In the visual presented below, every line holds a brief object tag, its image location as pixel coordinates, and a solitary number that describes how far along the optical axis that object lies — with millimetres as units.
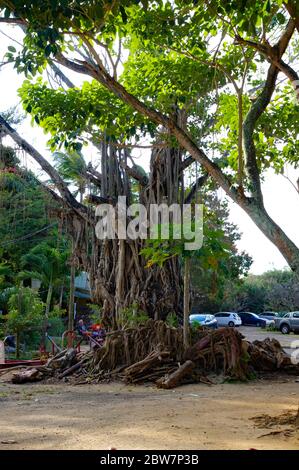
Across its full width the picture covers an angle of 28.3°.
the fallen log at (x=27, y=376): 11070
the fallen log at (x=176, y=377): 9781
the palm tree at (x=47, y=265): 23547
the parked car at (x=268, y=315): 39306
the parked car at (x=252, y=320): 37709
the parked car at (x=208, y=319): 28900
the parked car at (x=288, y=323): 31141
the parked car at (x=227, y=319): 35125
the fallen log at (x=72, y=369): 11345
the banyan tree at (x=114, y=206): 13641
